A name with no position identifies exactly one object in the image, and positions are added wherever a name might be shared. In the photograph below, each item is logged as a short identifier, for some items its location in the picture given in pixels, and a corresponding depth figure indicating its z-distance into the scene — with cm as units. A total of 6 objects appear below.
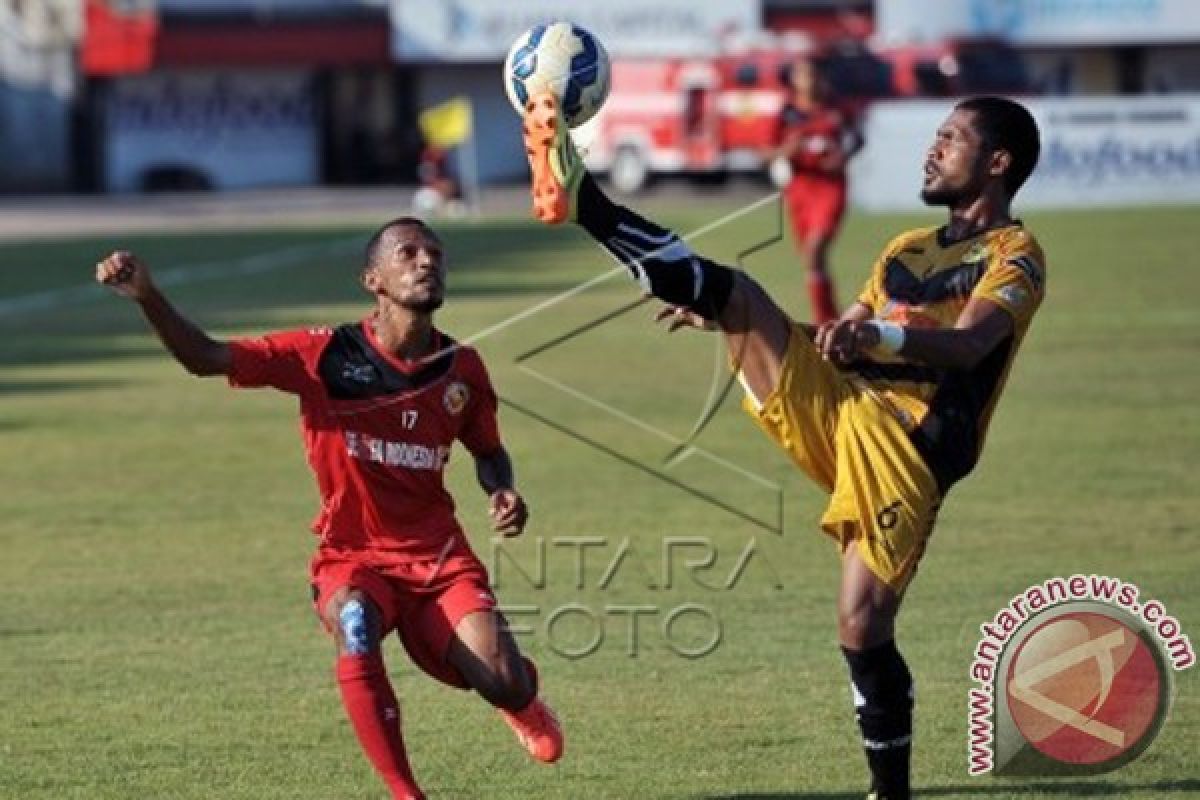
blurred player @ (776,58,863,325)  4884
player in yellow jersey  1552
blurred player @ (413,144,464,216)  9987
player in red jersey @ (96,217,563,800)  1611
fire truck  11275
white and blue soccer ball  1647
